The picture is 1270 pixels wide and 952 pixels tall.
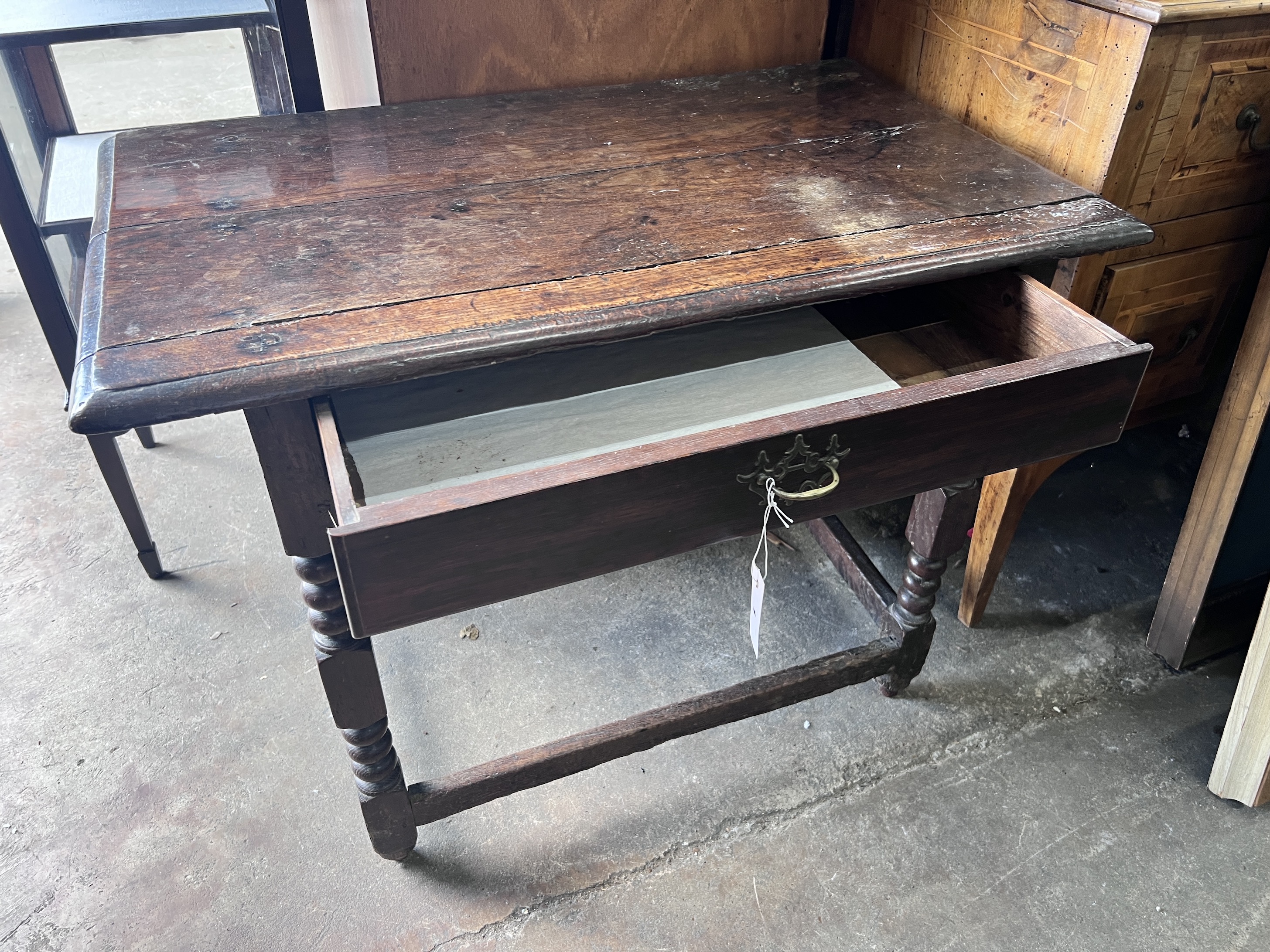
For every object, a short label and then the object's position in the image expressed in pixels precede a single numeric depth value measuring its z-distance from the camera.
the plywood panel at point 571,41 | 1.42
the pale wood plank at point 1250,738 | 1.37
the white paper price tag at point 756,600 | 1.06
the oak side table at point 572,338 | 0.88
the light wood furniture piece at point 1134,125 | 1.22
